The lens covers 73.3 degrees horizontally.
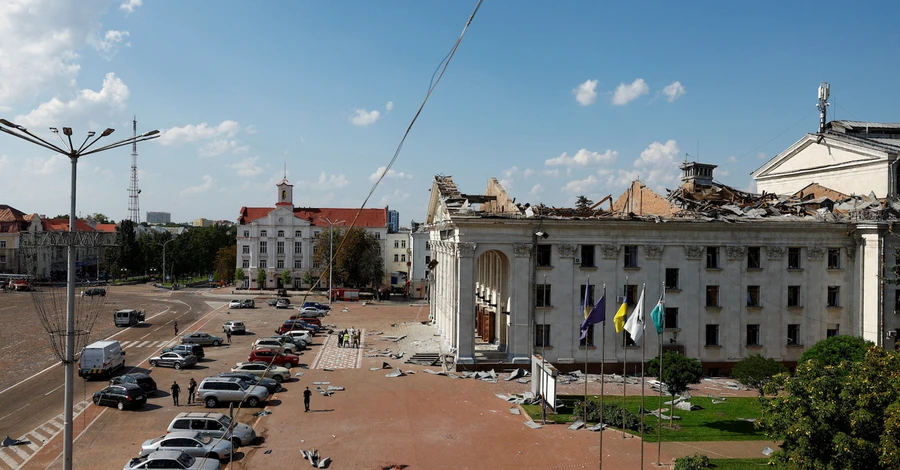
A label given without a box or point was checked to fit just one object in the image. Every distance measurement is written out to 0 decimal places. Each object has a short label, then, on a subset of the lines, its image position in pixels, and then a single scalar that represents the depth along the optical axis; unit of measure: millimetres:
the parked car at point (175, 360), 40750
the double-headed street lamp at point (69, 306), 14336
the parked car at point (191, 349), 42312
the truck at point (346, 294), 88675
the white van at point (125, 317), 58969
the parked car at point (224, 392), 31672
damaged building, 40094
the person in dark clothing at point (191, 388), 32316
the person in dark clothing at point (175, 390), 31355
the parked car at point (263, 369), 36844
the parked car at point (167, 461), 20750
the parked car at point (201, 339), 49469
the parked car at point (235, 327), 56031
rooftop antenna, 54375
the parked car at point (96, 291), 81025
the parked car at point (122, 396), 30438
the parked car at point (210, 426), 25312
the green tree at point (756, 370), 31359
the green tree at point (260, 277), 100250
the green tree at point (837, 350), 34531
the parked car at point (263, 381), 33531
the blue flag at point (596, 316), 27984
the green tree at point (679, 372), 28750
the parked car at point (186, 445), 23109
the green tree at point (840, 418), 16781
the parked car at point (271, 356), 41281
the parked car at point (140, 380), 32406
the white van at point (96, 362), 36406
